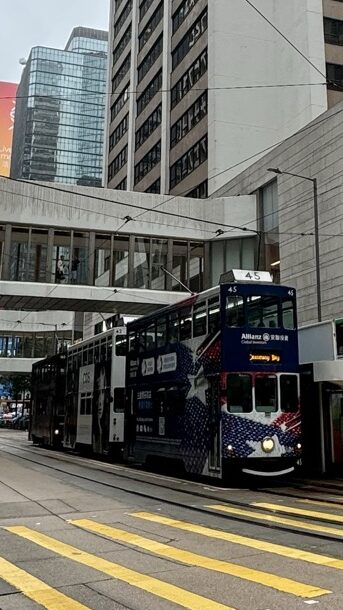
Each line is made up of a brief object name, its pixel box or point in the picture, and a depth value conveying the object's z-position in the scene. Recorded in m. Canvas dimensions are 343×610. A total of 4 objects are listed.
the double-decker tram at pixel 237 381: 14.44
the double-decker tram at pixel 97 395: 21.12
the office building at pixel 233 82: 39.75
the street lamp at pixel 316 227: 23.77
